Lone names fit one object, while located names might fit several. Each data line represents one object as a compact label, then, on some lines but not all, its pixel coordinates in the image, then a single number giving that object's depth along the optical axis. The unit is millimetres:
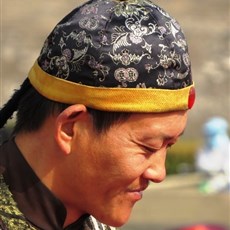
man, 4273
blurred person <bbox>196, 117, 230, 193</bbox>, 20094
